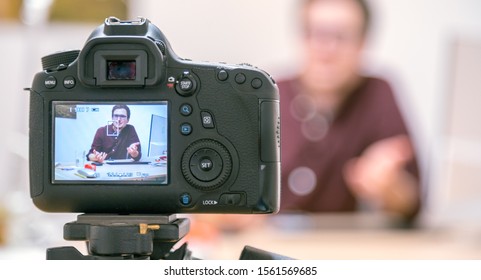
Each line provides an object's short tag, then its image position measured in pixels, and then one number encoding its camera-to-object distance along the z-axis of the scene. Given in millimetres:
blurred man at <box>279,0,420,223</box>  2748
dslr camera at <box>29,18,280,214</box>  727
